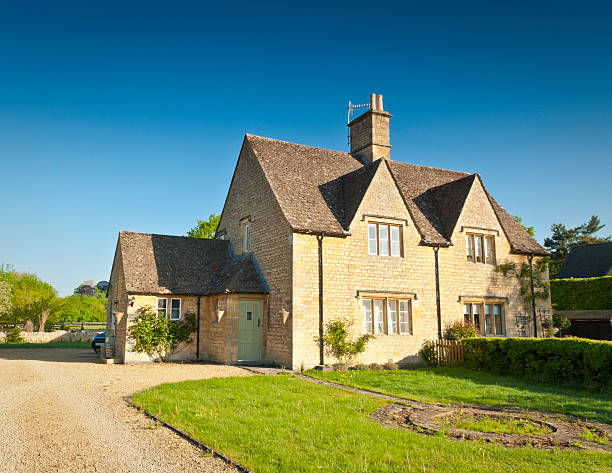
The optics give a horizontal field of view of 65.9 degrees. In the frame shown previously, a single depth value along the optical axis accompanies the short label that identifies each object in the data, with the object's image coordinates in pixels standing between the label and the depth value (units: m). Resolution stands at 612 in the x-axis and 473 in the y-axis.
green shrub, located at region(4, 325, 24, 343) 38.91
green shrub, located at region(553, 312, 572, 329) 24.66
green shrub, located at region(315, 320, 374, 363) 18.95
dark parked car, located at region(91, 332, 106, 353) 29.72
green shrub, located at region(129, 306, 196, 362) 20.61
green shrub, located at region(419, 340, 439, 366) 20.66
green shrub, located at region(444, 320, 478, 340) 21.36
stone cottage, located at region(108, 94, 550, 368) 19.50
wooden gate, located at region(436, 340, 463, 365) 20.22
